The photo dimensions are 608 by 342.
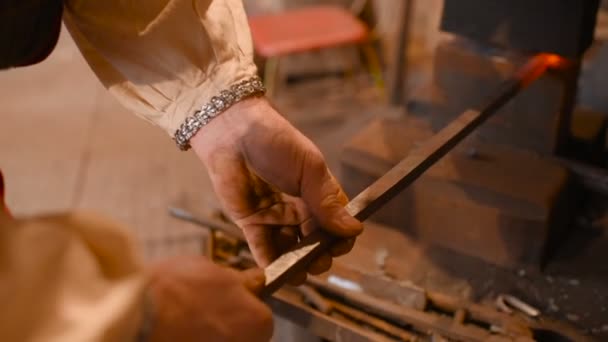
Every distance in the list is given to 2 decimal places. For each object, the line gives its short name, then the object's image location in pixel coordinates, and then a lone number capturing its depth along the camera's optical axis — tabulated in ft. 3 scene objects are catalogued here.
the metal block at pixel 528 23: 4.37
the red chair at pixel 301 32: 9.27
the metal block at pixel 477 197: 4.31
